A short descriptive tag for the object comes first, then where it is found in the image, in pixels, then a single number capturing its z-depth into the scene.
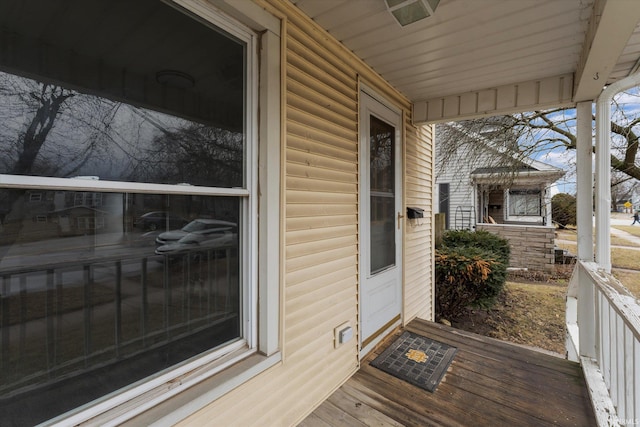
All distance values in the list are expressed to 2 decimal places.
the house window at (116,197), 0.92
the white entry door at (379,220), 2.58
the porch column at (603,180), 2.35
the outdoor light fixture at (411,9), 1.65
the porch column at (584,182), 2.55
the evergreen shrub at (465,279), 4.36
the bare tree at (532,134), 6.17
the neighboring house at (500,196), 6.95
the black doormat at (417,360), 2.28
